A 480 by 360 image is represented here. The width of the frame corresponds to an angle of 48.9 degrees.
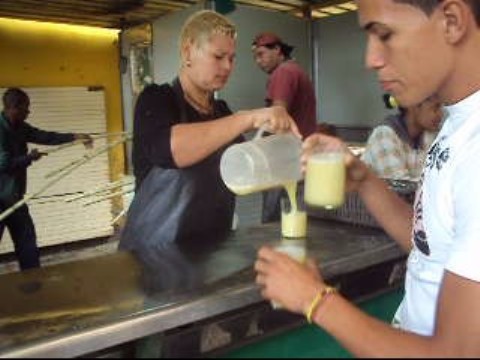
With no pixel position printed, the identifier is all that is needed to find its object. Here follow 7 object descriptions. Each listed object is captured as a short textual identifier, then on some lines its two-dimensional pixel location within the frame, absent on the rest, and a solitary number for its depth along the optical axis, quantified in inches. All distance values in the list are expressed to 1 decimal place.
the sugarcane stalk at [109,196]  214.5
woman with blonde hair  77.7
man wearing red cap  140.4
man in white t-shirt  33.2
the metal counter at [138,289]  47.3
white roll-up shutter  225.9
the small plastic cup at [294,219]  77.4
